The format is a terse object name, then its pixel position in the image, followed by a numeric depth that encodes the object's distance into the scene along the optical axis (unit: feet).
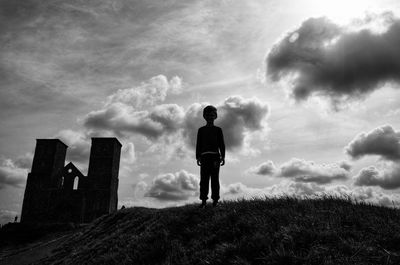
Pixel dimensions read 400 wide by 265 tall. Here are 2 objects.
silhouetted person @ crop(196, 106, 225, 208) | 25.26
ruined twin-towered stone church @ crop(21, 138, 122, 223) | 151.12
